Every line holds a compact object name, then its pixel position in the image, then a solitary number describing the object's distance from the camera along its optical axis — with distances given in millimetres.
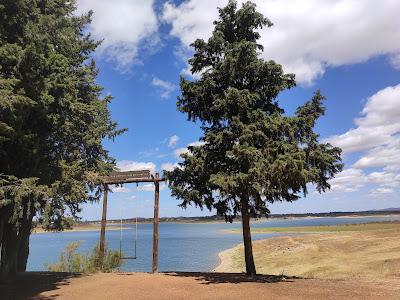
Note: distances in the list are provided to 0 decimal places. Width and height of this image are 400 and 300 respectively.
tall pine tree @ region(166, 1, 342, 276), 17062
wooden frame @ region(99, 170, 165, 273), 21703
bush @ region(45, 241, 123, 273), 30297
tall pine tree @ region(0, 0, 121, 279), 15117
